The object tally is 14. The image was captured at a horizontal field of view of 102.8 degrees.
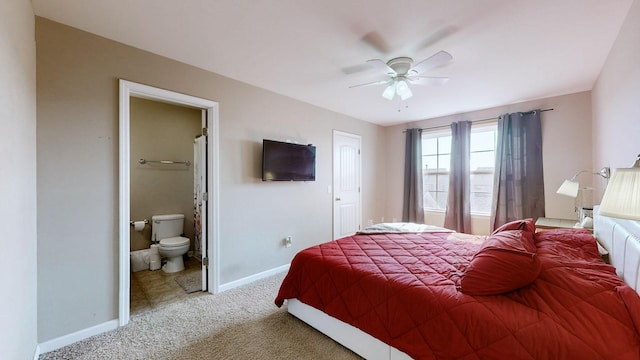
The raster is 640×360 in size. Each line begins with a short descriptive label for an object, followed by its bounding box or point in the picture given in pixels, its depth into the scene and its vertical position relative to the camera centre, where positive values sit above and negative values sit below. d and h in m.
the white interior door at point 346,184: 4.27 -0.08
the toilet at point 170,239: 3.29 -0.82
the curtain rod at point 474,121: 3.61 +0.95
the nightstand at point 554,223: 2.79 -0.51
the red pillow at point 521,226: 1.99 -0.37
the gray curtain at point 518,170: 3.58 +0.13
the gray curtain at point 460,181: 4.17 -0.03
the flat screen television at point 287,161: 3.15 +0.24
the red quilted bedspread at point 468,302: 1.07 -0.65
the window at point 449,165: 4.11 +0.23
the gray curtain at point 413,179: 4.75 +0.01
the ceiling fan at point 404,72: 2.13 +0.98
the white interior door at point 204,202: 2.81 -0.25
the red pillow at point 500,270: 1.35 -0.49
